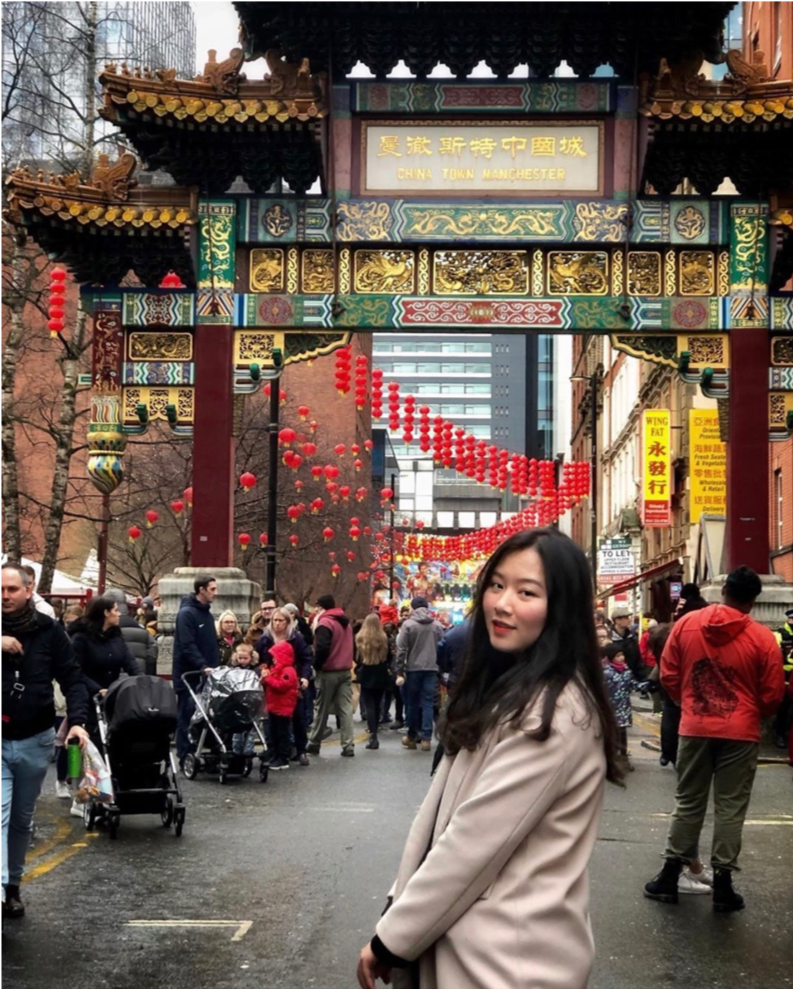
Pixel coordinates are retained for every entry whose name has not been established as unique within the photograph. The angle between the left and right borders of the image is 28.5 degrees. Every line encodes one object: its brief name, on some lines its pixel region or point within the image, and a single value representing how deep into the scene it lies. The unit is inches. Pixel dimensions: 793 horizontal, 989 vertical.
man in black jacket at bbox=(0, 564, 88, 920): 325.7
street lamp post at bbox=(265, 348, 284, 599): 943.7
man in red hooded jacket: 353.1
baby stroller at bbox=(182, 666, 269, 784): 571.8
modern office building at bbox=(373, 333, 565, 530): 6092.5
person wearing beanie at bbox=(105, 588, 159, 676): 584.7
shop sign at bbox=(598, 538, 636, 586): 1462.8
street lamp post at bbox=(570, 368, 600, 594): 1595.7
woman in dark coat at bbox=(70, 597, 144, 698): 492.7
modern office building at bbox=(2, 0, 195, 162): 1115.9
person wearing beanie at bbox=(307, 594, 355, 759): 724.7
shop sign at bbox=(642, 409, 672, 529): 1556.3
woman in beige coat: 134.4
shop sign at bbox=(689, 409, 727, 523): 1250.0
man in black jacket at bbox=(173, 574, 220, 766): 600.1
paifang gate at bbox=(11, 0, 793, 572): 782.5
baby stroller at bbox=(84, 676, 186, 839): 450.0
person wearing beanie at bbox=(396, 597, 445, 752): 753.0
